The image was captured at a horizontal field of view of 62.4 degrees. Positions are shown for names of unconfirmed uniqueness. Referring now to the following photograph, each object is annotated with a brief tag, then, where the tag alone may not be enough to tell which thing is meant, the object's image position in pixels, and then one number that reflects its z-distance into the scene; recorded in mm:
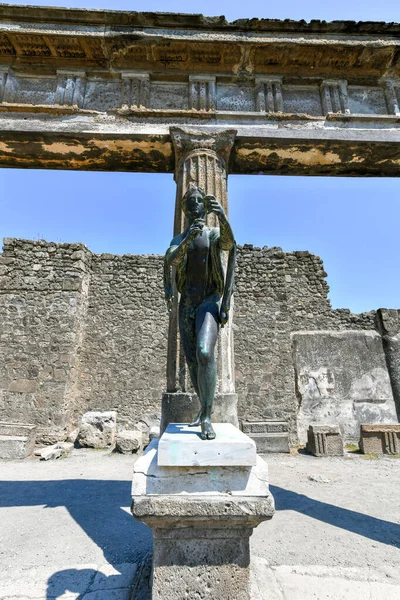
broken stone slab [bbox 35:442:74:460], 6207
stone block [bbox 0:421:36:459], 6277
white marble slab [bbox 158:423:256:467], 1588
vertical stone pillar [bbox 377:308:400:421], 8461
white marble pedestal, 1570
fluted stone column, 2631
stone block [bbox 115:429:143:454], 6715
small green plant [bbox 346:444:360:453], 7396
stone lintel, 4004
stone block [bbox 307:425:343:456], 6832
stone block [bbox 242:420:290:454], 7090
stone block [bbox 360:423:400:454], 6887
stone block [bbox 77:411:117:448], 7156
